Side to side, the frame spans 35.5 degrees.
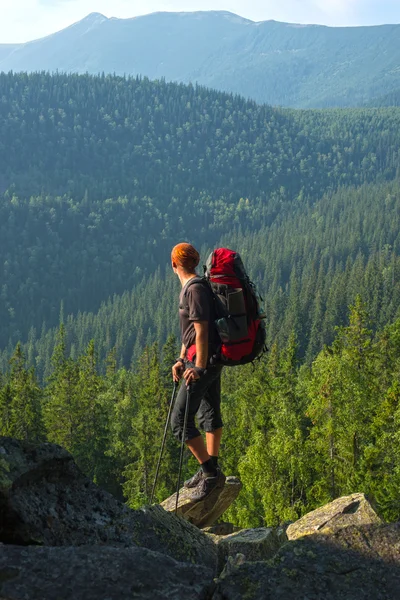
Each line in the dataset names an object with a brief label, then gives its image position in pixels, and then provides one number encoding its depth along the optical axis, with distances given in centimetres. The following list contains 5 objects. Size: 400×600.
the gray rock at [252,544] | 785
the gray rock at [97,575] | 412
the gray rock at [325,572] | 430
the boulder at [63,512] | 527
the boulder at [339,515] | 967
